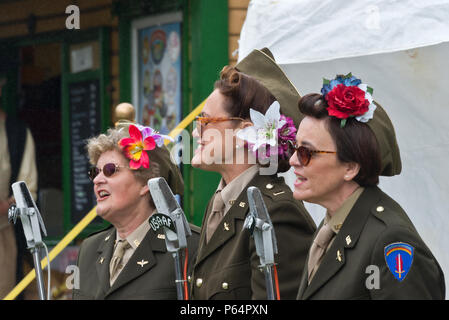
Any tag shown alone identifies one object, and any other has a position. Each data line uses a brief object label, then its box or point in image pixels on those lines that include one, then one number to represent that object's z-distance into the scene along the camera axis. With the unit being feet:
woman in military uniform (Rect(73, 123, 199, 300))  27.56
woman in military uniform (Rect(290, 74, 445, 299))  20.38
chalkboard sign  57.31
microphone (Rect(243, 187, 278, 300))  20.12
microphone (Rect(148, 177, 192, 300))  22.52
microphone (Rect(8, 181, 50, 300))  24.13
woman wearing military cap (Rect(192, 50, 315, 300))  24.33
